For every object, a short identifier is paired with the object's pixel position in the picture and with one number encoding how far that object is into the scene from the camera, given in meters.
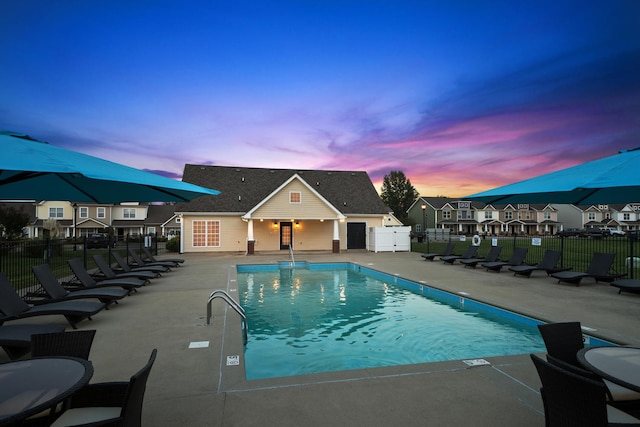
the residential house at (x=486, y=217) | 69.50
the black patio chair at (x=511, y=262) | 14.67
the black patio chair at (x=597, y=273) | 11.59
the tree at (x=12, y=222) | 27.22
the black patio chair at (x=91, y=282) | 9.48
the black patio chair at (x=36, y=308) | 6.32
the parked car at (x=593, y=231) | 57.46
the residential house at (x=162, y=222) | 56.98
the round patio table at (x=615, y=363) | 2.79
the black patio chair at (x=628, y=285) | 9.76
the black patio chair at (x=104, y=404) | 2.42
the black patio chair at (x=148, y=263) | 15.16
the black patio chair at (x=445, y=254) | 19.19
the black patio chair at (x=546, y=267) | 13.30
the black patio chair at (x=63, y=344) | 3.24
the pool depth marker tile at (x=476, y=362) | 4.91
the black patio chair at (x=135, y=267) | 13.35
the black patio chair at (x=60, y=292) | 7.64
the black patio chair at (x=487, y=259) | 16.03
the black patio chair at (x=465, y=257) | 17.57
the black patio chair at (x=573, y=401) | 2.30
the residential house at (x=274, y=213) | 25.58
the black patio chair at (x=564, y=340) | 3.49
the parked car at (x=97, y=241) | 36.43
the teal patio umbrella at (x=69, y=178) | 3.30
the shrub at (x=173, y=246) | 27.88
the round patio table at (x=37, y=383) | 2.36
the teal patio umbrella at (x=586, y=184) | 4.24
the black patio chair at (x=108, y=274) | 11.22
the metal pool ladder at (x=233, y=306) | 7.06
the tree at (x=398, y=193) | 83.44
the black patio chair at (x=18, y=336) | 4.72
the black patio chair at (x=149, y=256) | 16.57
